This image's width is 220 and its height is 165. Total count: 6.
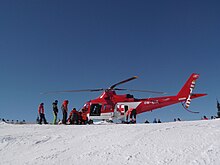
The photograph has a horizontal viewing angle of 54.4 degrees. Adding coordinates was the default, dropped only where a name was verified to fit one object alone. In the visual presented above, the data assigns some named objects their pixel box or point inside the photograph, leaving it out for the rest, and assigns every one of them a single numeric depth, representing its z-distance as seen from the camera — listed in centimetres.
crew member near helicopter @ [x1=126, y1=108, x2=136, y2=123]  1391
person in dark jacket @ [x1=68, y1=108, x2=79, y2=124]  1240
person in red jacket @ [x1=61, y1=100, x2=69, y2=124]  1244
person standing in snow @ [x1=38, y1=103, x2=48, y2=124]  1276
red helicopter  1523
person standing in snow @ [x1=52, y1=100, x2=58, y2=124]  1258
